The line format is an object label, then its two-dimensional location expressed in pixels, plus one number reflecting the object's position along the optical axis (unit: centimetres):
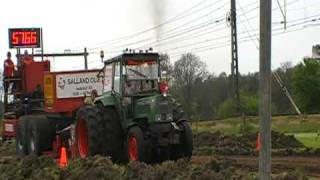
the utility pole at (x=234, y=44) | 4644
